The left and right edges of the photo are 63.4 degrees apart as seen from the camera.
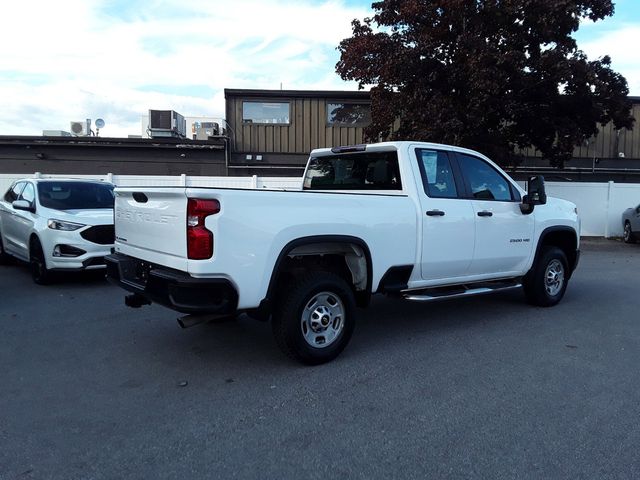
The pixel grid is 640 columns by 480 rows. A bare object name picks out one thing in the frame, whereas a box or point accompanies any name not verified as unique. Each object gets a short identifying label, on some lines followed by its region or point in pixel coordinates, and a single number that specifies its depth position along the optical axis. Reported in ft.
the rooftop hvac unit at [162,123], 57.06
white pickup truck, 12.87
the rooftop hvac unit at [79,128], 60.59
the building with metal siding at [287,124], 57.72
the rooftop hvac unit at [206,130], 59.15
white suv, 24.90
